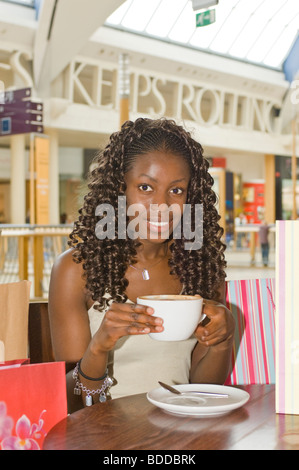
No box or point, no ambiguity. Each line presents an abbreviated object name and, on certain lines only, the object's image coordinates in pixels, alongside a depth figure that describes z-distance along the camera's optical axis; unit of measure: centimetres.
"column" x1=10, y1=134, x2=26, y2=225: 1131
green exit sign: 554
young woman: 119
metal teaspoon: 88
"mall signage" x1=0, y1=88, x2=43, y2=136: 794
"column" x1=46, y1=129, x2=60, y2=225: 1202
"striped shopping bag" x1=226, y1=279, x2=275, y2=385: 160
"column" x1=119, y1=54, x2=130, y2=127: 610
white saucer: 80
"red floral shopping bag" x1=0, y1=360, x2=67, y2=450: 83
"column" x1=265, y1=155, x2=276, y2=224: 1677
